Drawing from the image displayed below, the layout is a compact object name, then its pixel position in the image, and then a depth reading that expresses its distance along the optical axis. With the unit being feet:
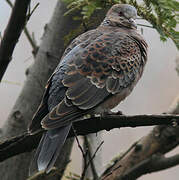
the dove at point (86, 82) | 16.92
